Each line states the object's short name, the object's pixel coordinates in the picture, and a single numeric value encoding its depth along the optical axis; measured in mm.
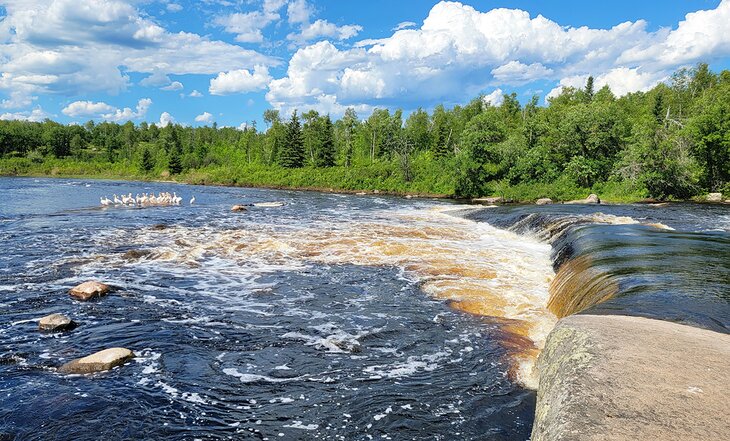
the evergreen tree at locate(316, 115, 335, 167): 88562
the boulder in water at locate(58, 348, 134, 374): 8789
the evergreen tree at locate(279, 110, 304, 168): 90312
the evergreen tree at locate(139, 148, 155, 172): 107062
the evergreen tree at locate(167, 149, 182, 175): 102500
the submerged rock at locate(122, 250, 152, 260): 19197
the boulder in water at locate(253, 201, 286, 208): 44162
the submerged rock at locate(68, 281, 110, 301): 13344
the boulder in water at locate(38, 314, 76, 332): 10781
